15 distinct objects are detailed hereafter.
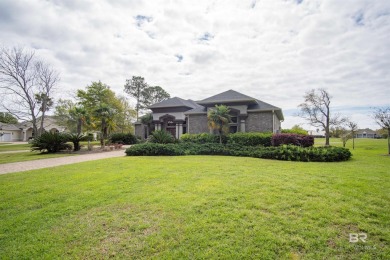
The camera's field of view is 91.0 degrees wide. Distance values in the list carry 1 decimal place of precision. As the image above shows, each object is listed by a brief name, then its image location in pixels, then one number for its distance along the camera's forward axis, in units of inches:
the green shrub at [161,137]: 658.2
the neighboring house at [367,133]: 2879.9
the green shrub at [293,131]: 737.3
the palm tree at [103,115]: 729.0
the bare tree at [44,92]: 1063.0
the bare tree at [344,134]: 861.2
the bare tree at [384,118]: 548.1
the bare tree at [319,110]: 834.8
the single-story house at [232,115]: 708.7
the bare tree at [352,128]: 839.4
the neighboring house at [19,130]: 1716.8
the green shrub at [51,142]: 624.4
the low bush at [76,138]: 699.4
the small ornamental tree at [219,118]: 647.1
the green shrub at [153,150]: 536.4
